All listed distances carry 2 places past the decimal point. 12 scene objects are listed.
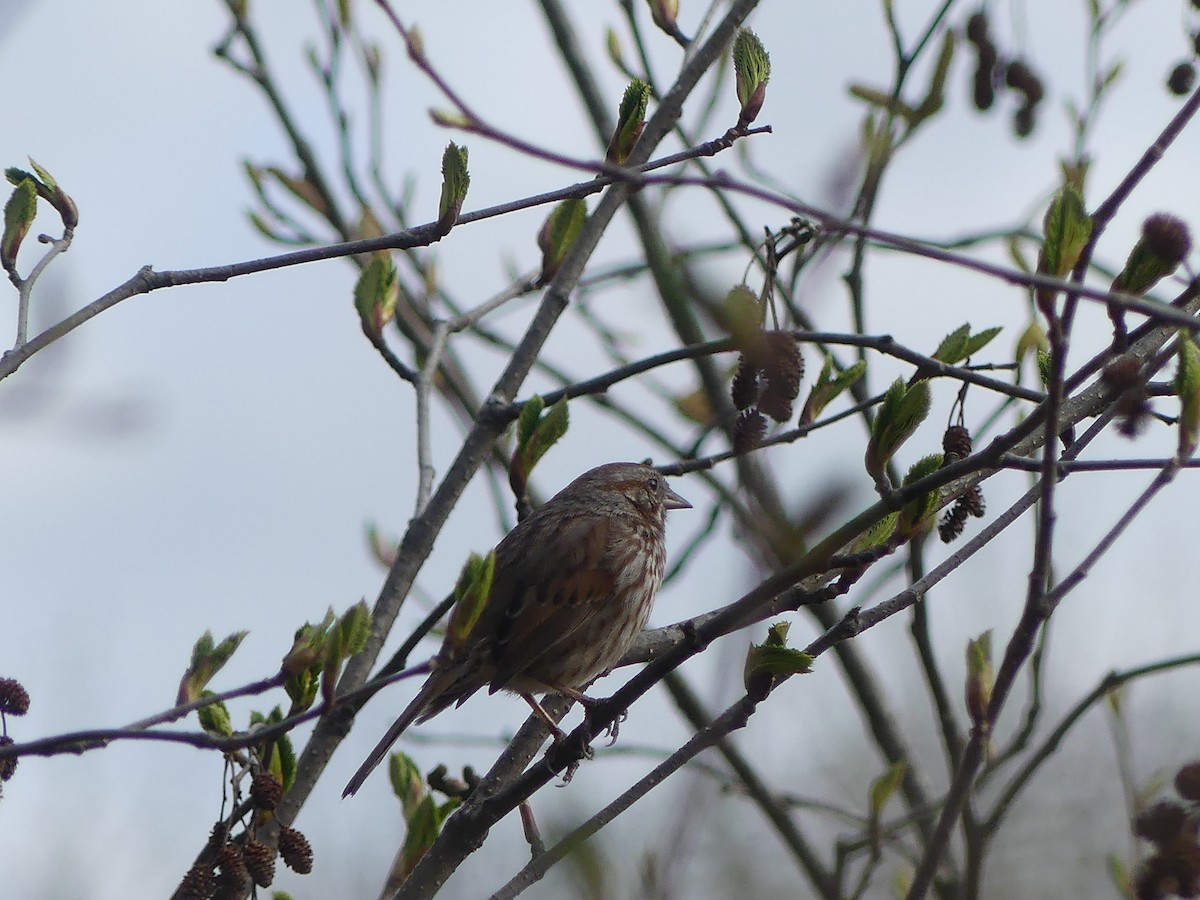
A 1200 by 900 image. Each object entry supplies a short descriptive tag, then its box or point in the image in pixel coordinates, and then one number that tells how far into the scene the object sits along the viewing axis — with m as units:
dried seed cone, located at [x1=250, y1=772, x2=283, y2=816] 5.74
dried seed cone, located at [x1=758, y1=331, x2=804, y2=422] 4.44
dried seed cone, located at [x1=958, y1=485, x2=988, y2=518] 6.36
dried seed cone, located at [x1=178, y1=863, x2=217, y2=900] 5.46
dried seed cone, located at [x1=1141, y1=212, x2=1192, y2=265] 4.25
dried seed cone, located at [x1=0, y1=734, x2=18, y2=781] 4.71
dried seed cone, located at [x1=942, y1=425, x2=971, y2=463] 6.09
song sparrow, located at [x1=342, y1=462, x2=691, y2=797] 9.05
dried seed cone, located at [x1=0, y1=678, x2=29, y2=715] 4.97
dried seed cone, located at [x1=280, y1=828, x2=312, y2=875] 5.72
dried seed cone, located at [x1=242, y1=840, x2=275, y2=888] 5.56
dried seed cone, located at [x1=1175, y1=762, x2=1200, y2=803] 4.88
